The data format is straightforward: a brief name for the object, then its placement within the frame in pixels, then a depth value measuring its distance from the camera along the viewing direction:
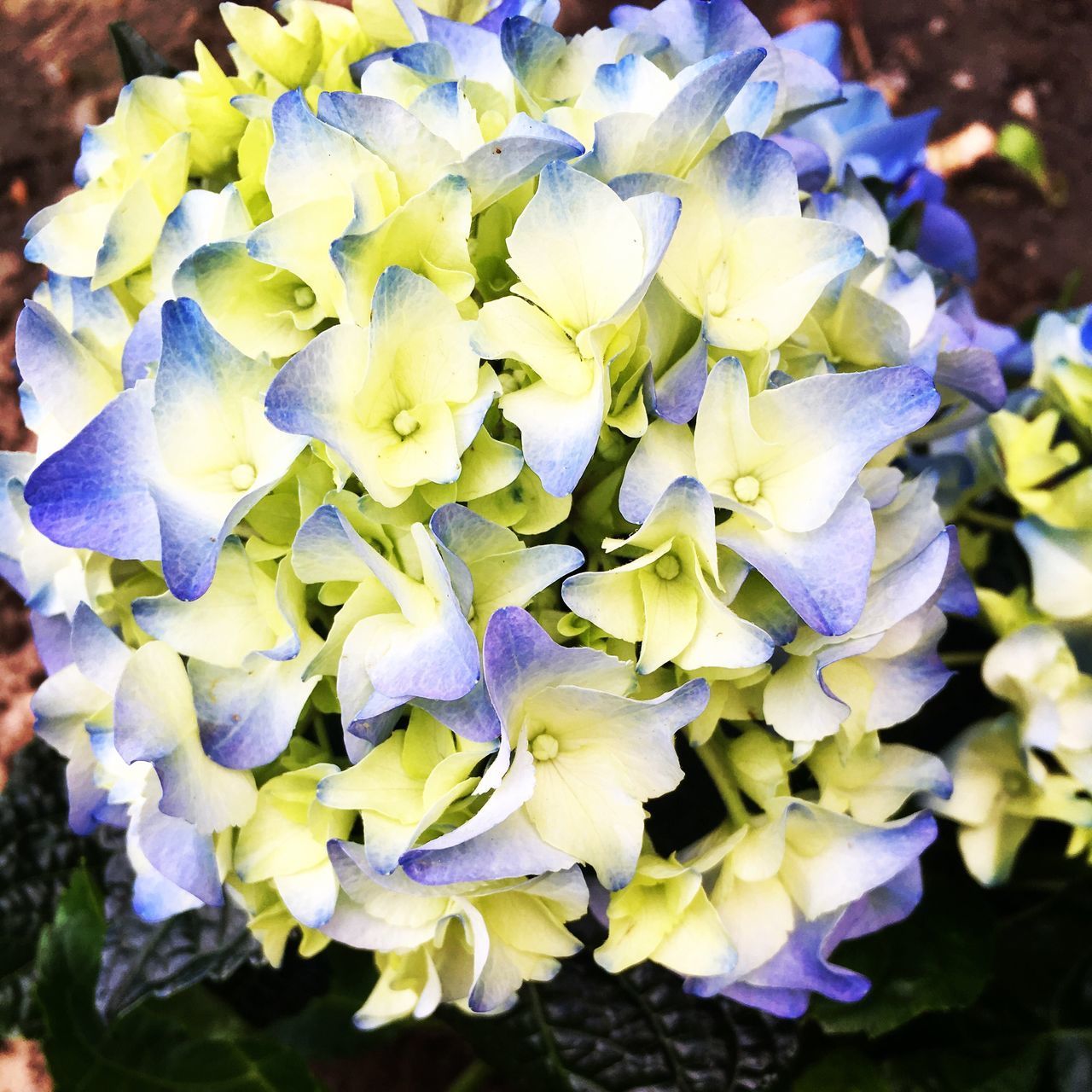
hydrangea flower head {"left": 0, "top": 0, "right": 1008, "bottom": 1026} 0.18
